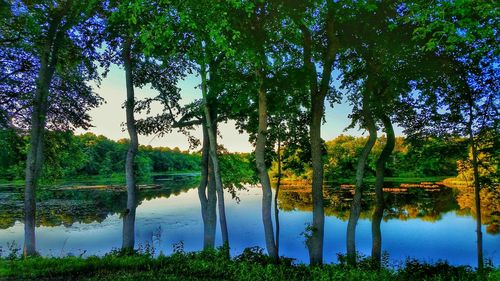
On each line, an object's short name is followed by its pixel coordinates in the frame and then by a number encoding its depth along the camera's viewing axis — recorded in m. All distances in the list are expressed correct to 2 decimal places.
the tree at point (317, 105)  13.68
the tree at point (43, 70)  14.48
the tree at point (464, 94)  15.34
